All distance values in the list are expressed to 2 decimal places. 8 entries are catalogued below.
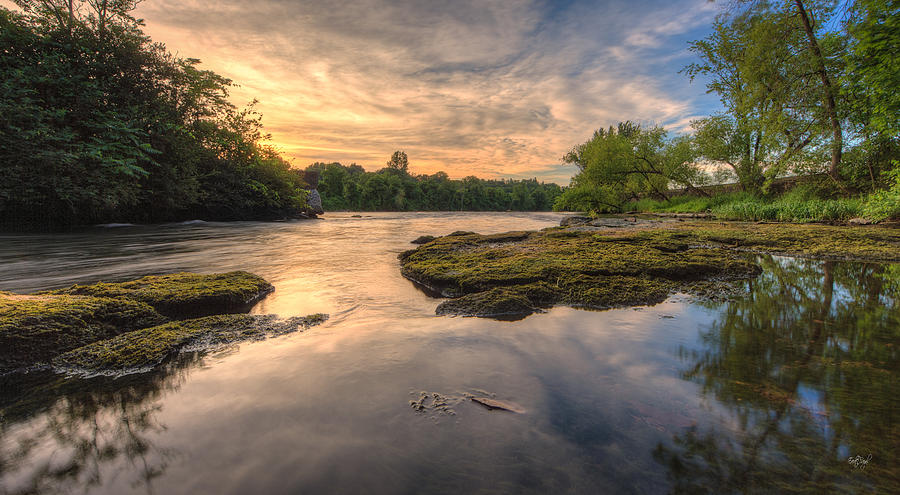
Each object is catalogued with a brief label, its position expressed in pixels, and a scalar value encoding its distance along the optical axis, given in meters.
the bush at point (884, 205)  9.33
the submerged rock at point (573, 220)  19.04
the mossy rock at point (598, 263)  4.37
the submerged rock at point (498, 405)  2.08
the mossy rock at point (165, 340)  2.64
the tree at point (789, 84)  14.49
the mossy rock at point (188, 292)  3.93
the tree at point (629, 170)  25.31
